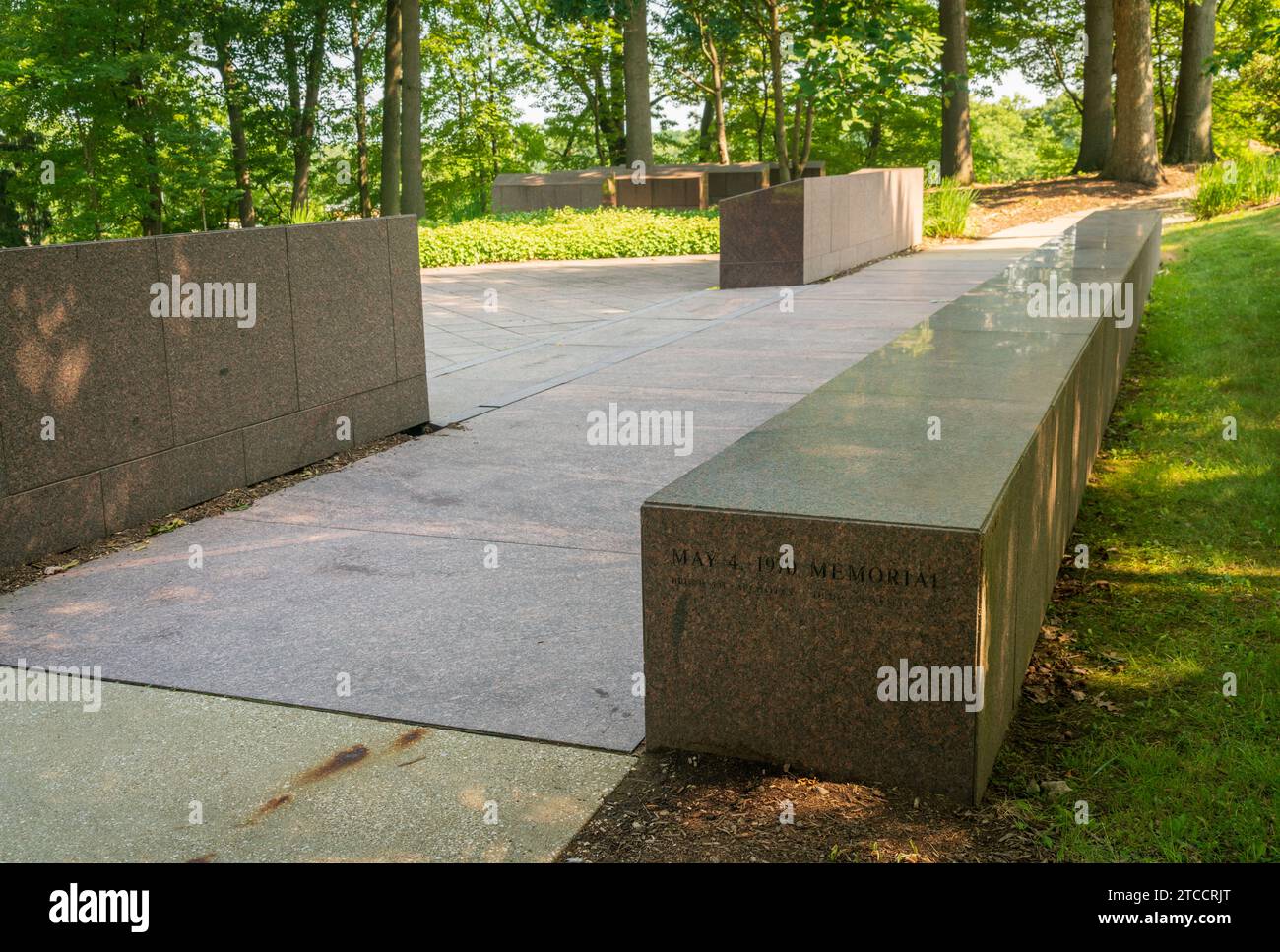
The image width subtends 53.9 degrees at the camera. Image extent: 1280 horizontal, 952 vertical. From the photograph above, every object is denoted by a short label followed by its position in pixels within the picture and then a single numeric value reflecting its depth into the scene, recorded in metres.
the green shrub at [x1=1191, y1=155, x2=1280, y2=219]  22.03
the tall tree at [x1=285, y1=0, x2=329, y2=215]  35.62
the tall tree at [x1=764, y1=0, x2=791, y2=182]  23.45
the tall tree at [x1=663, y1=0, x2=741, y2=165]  30.73
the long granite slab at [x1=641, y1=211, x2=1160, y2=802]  3.63
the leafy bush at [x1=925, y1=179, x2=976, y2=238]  23.55
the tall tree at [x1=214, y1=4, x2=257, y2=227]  32.03
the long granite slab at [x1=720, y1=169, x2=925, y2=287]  17.41
